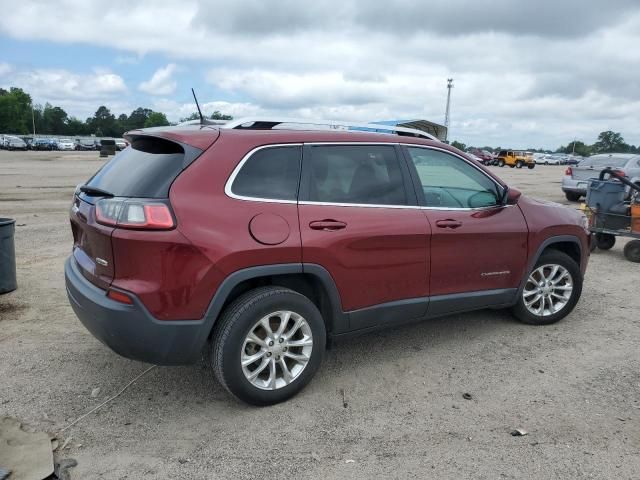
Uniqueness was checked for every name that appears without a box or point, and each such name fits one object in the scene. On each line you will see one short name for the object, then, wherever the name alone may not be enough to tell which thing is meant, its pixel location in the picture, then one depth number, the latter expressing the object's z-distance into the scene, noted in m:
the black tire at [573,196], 15.86
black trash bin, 5.47
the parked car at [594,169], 14.12
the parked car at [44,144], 64.39
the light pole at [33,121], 115.63
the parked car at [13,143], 58.47
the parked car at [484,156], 56.47
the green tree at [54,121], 128.88
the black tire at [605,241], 8.97
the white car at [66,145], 67.51
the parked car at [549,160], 77.00
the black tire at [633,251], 8.07
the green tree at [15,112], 109.81
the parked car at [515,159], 53.75
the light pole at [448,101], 57.52
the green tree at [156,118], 127.86
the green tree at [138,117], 131.52
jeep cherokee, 3.11
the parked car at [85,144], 71.49
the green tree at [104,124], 130.38
